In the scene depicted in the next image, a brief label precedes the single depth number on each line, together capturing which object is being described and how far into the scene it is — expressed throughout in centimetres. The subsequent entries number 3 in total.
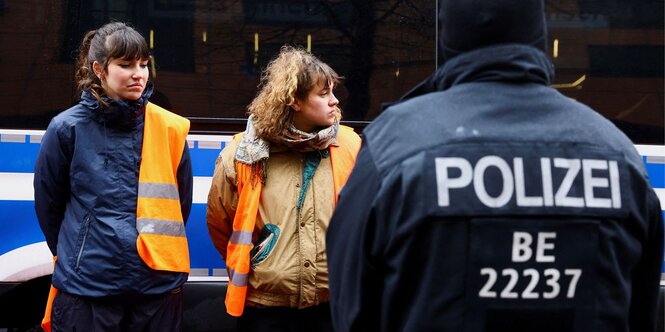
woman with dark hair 344
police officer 185
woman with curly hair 341
